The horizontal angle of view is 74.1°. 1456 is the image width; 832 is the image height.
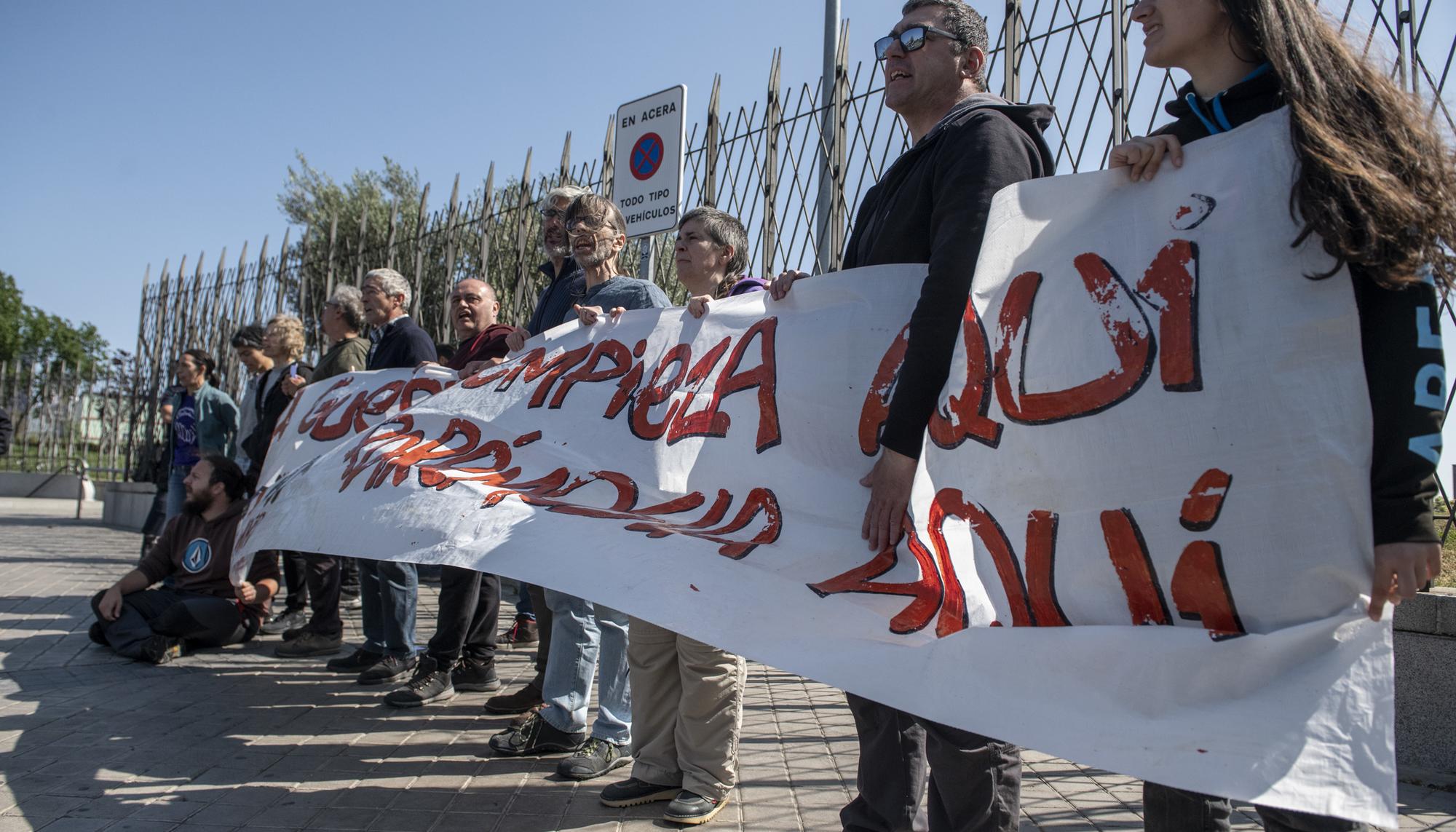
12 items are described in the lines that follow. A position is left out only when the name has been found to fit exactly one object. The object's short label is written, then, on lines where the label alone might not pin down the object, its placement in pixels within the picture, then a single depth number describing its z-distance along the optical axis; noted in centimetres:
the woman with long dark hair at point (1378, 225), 149
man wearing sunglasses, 204
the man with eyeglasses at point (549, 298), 425
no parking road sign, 519
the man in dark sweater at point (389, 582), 473
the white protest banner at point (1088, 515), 152
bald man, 465
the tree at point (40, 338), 4184
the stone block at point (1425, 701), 356
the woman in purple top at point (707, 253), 367
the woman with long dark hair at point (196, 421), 733
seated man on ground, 531
